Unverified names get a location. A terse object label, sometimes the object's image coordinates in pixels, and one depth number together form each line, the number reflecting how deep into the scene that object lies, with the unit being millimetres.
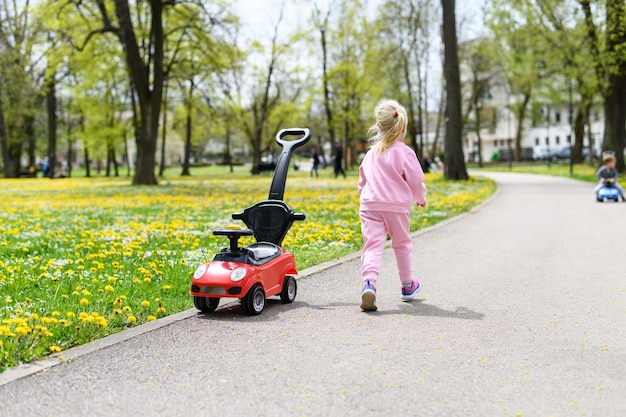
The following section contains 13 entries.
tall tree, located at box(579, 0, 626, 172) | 27922
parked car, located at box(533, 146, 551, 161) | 81438
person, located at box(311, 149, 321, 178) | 41906
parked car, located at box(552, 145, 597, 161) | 75731
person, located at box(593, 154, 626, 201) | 17641
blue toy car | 18195
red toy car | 5629
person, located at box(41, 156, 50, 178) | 54500
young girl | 6074
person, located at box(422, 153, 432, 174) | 47394
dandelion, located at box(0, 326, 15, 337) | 4383
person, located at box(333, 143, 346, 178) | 40175
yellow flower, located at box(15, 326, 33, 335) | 4410
